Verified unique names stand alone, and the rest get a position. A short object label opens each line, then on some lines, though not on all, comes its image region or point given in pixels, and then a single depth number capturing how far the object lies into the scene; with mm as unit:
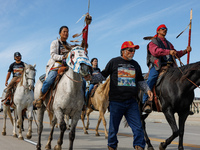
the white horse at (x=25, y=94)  10102
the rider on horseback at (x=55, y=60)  6953
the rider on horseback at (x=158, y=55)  7188
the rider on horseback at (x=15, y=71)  11604
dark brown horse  6633
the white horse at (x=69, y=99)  6234
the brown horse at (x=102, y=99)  10500
